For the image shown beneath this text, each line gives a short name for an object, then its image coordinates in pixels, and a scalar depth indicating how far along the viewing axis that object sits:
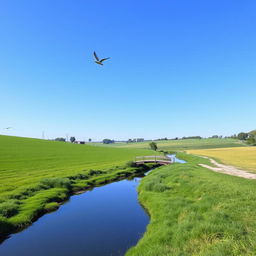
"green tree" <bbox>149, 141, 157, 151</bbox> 125.95
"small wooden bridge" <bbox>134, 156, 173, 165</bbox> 42.88
